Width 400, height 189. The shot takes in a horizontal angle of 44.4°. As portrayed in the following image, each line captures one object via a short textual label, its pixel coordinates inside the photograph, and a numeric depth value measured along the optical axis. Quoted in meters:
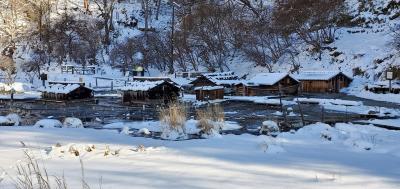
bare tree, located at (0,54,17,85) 46.12
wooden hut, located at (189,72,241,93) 36.78
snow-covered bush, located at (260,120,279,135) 16.34
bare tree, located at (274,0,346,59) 48.16
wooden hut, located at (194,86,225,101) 32.72
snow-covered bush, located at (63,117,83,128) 17.88
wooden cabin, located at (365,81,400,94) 32.94
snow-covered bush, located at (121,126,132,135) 16.34
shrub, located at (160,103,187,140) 15.14
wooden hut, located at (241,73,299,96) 36.97
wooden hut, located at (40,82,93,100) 33.41
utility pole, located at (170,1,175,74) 52.73
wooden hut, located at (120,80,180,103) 31.81
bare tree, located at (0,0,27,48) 58.04
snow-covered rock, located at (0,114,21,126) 19.45
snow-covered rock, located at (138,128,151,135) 16.31
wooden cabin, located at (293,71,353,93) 38.66
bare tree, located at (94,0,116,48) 59.84
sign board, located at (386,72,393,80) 32.00
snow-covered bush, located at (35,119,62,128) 17.77
